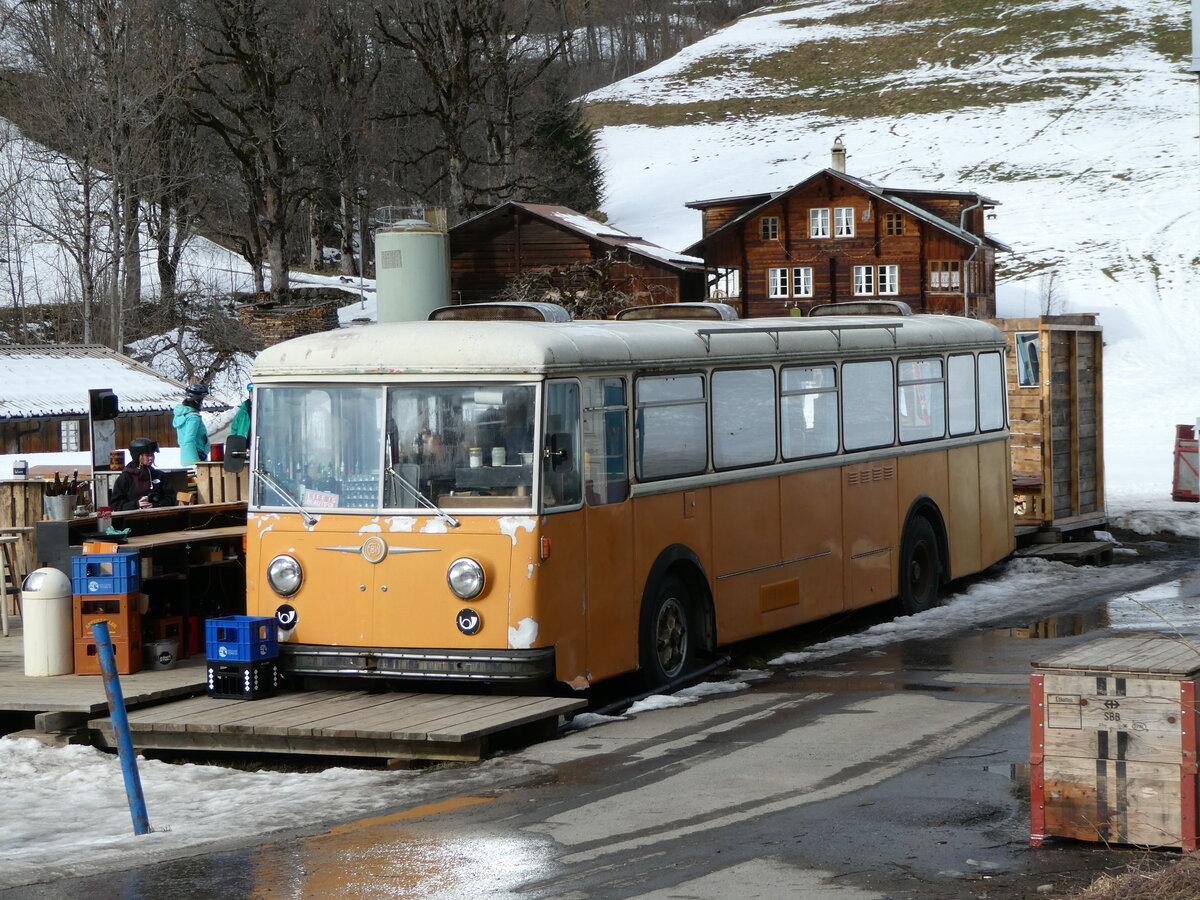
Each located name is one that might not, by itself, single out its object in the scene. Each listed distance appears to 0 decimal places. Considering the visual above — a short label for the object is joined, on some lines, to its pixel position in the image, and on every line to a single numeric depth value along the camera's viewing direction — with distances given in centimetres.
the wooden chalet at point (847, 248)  6719
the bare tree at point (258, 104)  5541
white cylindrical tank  2333
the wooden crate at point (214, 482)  1667
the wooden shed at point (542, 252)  5781
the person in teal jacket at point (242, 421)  1686
